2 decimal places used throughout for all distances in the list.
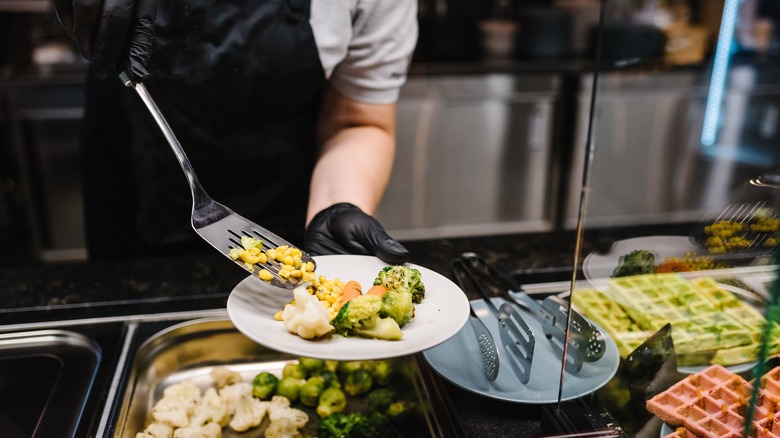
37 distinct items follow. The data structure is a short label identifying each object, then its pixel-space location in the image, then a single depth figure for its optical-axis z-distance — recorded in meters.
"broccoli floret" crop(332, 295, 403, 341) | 0.88
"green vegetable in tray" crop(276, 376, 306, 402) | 1.20
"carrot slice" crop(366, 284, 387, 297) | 0.96
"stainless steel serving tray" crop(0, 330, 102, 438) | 1.04
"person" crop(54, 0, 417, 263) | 1.57
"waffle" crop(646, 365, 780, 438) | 0.81
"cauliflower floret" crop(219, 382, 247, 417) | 1.17
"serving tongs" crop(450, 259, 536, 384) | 1.01
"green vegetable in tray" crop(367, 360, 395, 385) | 1.25
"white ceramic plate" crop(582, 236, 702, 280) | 0.99
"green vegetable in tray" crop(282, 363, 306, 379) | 1.23
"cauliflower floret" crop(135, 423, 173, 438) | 1.08
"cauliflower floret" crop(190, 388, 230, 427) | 1.13
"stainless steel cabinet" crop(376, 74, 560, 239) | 3.60
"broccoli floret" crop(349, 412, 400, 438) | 1.08
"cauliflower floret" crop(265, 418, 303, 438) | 1.09
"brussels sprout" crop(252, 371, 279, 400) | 1.20
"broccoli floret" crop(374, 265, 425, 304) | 0.97
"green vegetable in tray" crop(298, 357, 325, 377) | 1.24
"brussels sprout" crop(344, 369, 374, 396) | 1.23
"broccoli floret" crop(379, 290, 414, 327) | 0.90
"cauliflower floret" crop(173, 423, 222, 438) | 1.09
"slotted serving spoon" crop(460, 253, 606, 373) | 0.98
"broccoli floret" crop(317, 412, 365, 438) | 1.08
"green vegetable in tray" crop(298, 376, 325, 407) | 1.19
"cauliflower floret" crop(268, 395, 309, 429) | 1.13
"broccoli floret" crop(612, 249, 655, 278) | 0.98
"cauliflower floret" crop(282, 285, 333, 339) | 0.86
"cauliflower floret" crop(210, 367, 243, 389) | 1.24
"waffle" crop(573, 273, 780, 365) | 0.93
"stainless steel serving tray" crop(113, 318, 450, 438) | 1.18
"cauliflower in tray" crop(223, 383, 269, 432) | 1.14
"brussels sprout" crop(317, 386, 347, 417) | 1.17
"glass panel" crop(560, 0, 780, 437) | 0.83
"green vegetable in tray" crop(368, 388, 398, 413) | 1.18
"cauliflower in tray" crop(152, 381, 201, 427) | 1.12
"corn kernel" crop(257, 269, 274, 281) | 0.95
